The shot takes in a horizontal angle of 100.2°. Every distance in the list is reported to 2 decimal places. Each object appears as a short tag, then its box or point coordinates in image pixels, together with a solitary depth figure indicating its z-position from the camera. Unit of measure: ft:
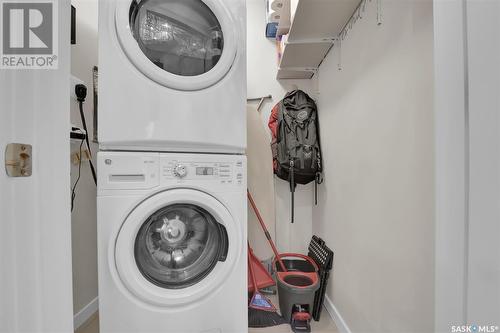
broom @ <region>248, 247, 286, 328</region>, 4.22
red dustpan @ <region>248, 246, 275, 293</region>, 5.10
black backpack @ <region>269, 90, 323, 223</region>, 5.45
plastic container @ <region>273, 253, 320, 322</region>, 4.18
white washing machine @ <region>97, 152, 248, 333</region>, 2.70
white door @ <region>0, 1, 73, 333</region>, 1.16
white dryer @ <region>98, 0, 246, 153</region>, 2.76
